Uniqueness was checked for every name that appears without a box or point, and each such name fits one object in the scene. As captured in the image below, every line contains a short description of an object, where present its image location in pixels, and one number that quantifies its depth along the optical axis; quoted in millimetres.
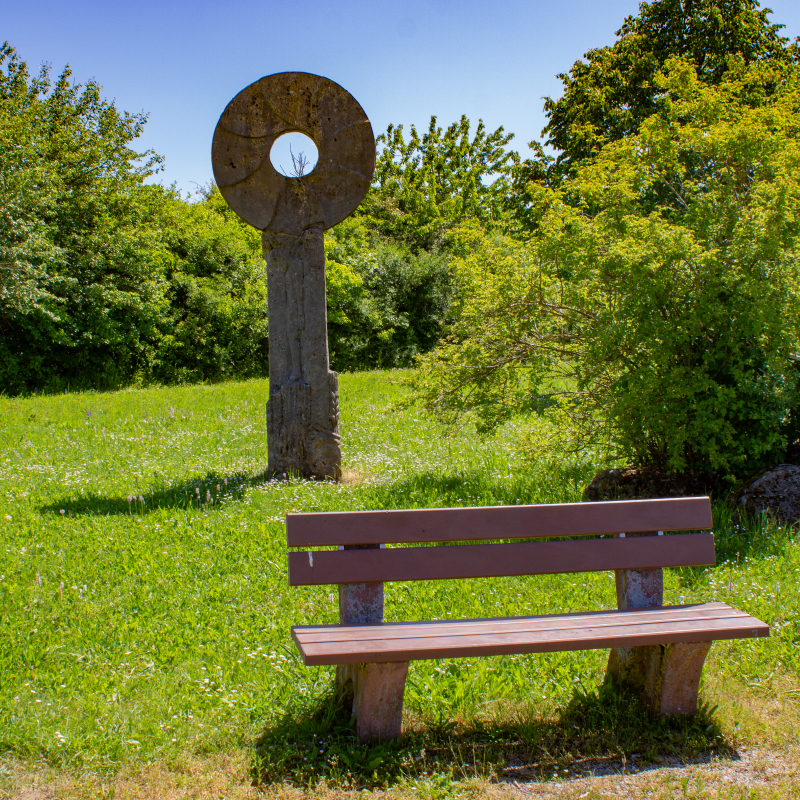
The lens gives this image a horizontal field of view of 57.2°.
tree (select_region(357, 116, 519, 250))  32719
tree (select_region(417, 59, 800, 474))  5504
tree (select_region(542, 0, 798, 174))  18875
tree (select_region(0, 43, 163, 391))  15664
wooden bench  2751
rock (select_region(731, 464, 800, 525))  5441
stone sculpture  7246
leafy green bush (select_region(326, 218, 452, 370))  21234
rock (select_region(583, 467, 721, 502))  6250
